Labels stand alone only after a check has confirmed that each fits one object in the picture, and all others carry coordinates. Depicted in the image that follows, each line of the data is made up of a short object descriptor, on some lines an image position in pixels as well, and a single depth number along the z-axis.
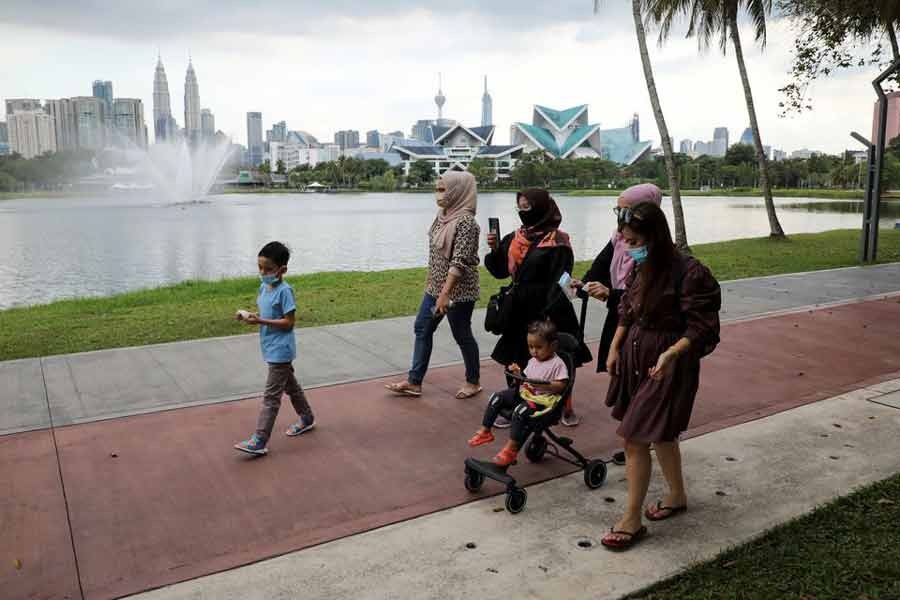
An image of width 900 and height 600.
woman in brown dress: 3.44
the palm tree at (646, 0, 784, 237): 20.47
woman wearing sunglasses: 4.79
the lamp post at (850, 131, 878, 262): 14.46
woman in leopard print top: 5.49
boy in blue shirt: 4.71
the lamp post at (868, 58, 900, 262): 14.08
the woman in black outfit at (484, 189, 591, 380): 4.95
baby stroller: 3.95
